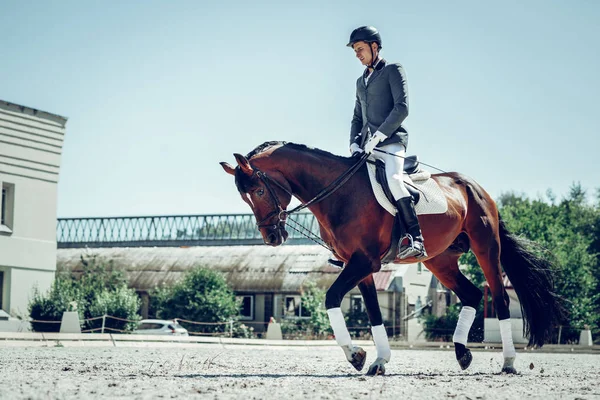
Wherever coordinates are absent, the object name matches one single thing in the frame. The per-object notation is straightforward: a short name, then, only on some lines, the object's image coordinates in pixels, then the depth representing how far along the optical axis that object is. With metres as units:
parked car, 33.62
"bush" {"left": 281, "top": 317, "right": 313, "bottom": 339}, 36.52
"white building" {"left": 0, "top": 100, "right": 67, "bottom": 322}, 29.17
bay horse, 9.21
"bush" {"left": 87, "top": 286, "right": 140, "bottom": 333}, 27.92
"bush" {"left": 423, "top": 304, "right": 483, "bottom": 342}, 36.22
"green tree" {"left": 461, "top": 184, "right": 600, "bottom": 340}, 34.72
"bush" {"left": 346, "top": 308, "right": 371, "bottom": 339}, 37.25
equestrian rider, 9.48
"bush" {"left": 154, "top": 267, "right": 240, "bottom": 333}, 37.59
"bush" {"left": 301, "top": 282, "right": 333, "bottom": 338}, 36.61
